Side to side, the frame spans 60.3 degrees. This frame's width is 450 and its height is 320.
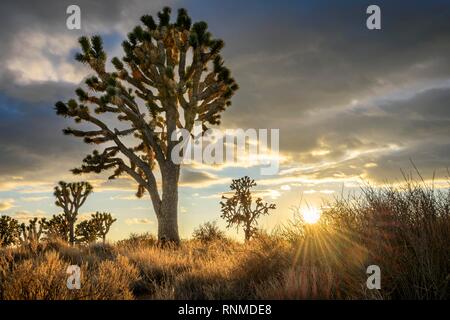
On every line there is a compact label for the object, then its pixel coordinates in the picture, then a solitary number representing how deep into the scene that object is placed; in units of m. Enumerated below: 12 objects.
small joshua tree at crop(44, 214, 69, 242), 30.36
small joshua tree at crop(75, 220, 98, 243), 36.50
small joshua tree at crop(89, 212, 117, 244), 36.03
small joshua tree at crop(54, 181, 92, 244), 27.30
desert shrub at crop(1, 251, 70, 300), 4.75
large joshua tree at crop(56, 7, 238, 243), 17.25
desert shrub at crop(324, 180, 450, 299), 4.80
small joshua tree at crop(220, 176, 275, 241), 23.11
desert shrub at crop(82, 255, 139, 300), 5.14
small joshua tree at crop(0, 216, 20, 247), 36.97
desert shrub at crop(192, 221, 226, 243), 20.33
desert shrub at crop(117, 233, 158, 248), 16.68
